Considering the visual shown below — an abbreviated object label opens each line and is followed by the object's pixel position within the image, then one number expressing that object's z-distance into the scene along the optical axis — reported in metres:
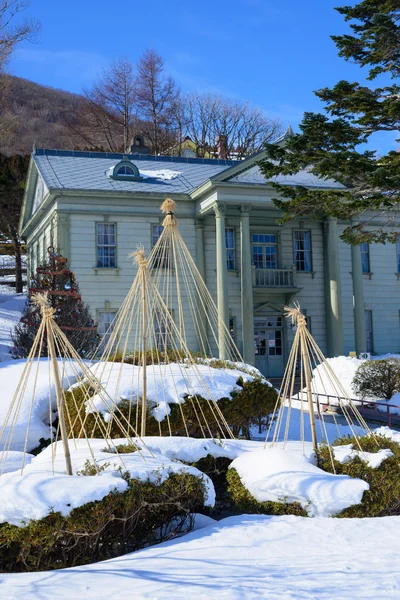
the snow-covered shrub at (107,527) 5.54
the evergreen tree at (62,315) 14.29
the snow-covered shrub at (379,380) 17.70
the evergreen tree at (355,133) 13.09
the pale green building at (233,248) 23.42
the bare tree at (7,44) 24.80
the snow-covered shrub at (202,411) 9.55
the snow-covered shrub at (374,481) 7.05
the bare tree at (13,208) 37.31
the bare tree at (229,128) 50.16
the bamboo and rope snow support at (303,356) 8.12
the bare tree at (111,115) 50.97
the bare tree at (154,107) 50.06
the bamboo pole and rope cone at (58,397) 6.46
